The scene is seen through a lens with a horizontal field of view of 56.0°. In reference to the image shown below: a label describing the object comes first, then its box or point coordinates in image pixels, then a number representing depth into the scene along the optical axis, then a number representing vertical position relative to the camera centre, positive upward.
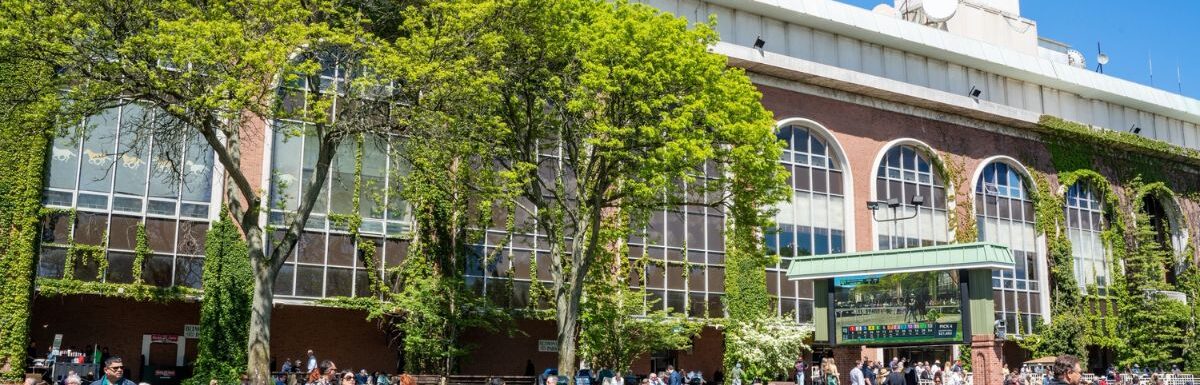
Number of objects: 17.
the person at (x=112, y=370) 12.59 -0.05
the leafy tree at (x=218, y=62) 23.38 +6.40
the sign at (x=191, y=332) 35.22 +1.05
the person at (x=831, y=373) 32.69 -0.05
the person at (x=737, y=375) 39.16 -0.15
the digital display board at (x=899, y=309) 31.75 +1.80
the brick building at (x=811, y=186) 33.19 +6.66
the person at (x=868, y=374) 33.84 -0.07
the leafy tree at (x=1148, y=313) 51.44 +2.77
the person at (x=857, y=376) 31.50 -0.12
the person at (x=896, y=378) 29.61 -0.16
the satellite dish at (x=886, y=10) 54.16 +17.25
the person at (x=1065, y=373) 11.83 +0.00
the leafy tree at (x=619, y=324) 36.88 +1.49
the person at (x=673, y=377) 35.58 -0.22
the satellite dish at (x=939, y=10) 52.22 +16.65
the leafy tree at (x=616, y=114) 29.16 +6.80
